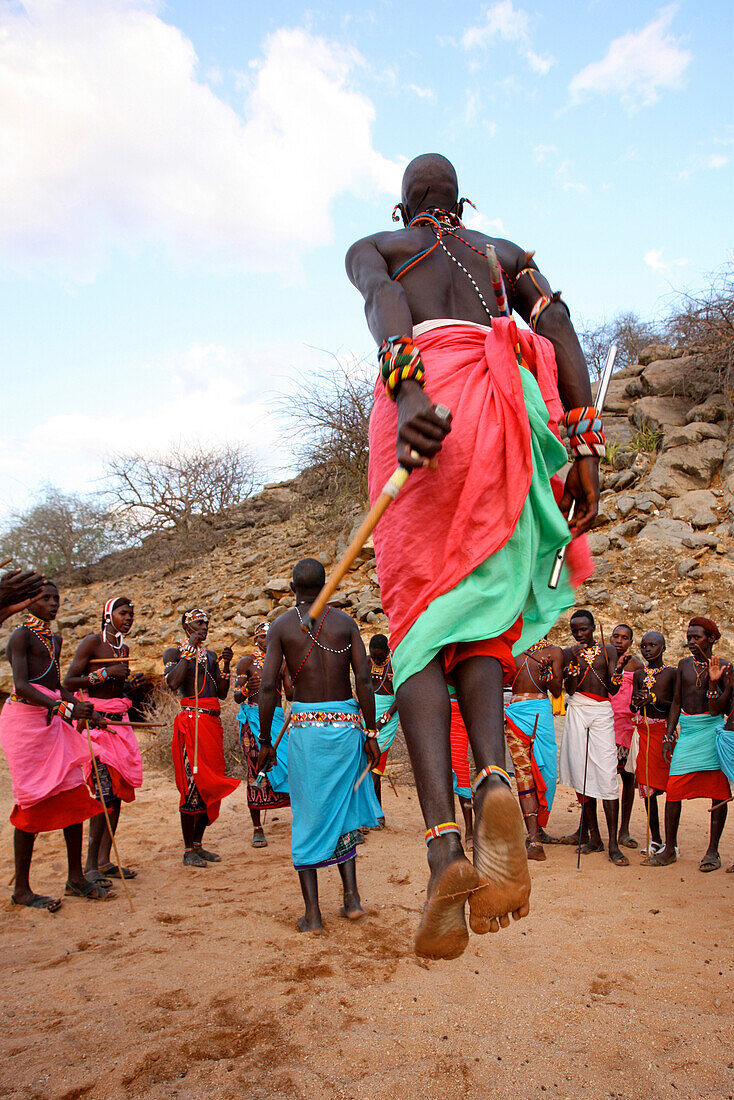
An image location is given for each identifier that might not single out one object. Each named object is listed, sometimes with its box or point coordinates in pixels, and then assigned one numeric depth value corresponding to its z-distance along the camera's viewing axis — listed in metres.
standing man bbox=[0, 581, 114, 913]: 5.23
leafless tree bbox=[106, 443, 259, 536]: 23.08
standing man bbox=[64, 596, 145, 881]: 6.13
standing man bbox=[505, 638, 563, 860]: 6.81
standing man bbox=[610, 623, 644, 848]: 7.07
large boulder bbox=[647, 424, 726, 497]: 13.63
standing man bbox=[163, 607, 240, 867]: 6.57
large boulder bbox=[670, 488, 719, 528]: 12.82
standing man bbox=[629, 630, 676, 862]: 6.68
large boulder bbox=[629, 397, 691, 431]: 15.06
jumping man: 1.83
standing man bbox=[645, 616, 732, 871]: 6.17
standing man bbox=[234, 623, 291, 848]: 6.71
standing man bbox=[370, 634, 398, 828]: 7.36
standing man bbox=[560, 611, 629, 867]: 6.74
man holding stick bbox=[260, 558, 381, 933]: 4.79
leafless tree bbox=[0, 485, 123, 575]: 24.05
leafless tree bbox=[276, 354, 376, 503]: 17.19
